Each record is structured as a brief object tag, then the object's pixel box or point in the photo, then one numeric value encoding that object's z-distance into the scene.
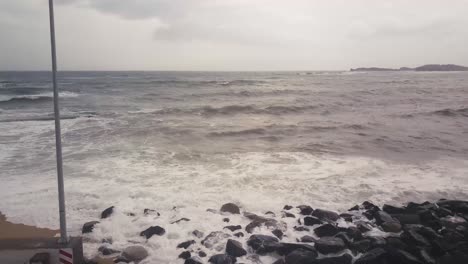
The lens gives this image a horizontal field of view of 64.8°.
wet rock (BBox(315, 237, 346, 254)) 6.53
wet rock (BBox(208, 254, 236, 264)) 6.25
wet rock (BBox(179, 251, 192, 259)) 6.50
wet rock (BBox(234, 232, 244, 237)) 7.27
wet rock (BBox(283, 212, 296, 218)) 8.28
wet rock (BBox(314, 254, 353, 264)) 6.10
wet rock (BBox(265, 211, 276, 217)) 8.39
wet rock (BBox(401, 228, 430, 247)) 6.62
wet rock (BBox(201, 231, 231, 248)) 6.93
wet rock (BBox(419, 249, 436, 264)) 5.99
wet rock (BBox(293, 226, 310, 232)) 7.55
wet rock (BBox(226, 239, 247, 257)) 6.53
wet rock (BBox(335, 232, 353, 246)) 6.80
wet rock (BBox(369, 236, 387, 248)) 6.59
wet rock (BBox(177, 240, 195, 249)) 6.87
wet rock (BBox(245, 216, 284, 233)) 7.56
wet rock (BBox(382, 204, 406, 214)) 8.52
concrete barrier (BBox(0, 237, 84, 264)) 5.59
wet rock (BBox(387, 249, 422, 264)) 5.92
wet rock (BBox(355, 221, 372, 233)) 7.57
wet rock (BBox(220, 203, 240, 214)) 8.59
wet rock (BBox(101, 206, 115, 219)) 8.27
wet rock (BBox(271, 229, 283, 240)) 7.25
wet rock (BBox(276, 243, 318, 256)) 6.50
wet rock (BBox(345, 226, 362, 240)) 7.06
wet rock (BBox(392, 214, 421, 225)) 7.85
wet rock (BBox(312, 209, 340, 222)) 8.08
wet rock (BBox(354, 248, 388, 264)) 6.05
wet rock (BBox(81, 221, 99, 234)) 7.45
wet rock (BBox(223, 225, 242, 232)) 7.52
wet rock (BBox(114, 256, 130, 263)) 6.40
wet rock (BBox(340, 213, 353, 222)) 8.10
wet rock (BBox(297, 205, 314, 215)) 8.41
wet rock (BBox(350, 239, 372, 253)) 6.59
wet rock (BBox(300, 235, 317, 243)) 7.01
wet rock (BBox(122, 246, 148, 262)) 6.50
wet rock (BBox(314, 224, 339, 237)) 7.27
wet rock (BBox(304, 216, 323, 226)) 7.80
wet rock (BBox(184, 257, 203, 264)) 6.21
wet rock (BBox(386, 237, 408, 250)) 6.43
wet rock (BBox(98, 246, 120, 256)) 6.67
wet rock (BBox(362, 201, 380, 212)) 8.55
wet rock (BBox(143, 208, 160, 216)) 8.44
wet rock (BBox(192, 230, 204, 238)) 7.32
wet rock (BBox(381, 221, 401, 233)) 7.57
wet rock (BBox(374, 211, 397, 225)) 7.87
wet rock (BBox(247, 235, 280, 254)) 6.59
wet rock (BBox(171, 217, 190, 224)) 7.93
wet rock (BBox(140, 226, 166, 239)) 7.36
